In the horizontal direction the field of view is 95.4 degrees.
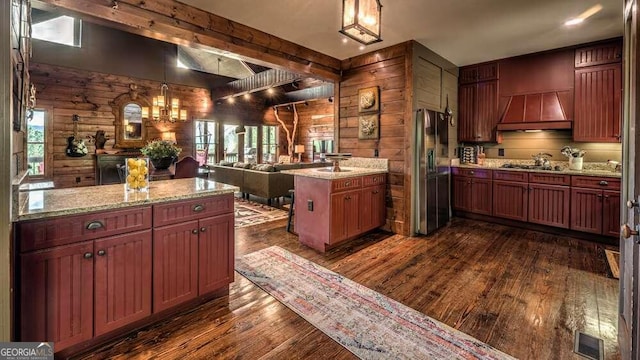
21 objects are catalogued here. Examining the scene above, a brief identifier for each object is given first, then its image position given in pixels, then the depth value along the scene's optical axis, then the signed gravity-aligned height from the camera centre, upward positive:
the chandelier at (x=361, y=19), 2.11 +1.19
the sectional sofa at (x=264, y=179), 6.11 -0.06
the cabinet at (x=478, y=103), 5.12 +1.37
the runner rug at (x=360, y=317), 1.87 -1.07
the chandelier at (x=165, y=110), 6.32 +1.63
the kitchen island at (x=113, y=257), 1.58 -0.53
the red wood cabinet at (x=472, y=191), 4.94 -0.23
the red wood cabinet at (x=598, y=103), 4.03 +1.07
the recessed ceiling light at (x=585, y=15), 3.16 +1.87
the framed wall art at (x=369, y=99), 4.50 +1.22
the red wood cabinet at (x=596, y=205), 3.78 -0.36
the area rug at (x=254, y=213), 5.02 -0.71
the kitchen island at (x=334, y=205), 3.57 -0.37
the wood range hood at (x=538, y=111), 4.43 +1.06
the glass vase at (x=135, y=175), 2.22 +0.00
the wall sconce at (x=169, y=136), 8.54 +1.17
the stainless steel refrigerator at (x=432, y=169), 4.23 +0.13
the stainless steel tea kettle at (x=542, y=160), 4.61 +0.30
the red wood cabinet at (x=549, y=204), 4.17 -0.39
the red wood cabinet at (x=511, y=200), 4.54 -0.35
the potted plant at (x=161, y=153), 4.71 +0.37
